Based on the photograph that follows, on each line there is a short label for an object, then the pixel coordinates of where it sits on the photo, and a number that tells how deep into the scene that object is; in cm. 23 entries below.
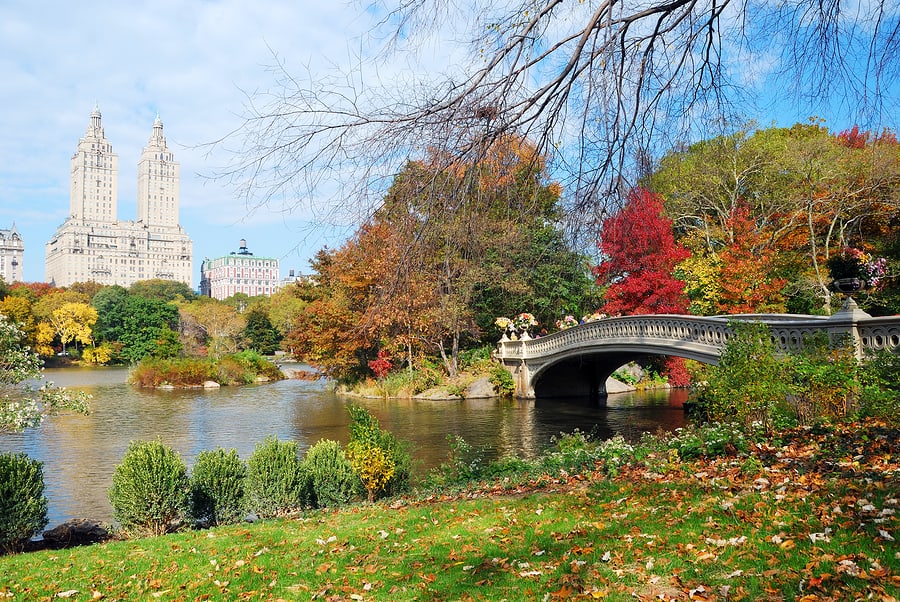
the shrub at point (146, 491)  779
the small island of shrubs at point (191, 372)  3300
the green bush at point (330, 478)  882
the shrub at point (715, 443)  713
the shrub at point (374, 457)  905
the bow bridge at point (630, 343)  1115
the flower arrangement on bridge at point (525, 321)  2603
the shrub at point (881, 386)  753
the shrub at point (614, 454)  742
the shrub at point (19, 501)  735
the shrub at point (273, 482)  849
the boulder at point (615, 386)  2802
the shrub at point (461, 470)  909
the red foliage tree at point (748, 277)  2350
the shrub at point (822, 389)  852
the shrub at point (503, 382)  2645
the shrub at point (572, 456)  819
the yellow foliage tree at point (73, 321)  5791
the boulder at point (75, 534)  808
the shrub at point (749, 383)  822
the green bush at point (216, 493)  840
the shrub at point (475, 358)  2849
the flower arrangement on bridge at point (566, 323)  2479
